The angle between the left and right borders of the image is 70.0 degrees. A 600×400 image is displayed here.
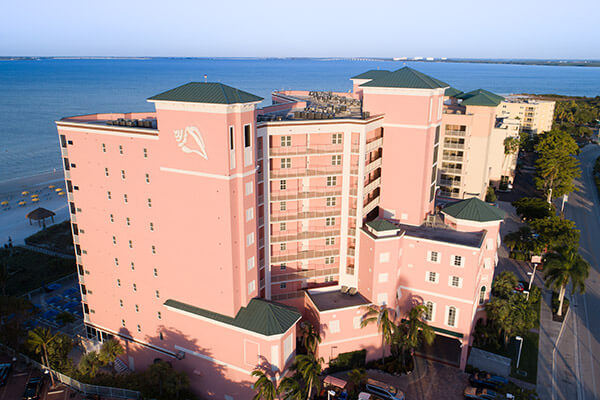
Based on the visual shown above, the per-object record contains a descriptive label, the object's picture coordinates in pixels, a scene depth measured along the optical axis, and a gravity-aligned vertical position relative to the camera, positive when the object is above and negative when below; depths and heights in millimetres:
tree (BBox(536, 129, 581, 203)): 92750 -20605
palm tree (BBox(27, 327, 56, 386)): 41844 -25503
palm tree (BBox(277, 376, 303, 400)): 35781 -25490
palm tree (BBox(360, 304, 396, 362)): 43594 -24736
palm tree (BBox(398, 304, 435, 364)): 43938 -25578
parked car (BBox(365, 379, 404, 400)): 40406 -29056
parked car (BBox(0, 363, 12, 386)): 43938 -30254
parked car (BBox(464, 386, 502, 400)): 40375 -29109
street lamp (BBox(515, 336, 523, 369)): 45531 -29199
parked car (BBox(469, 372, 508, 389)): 42281 -29251
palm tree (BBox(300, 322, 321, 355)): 42188 -25355
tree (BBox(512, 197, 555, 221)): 76750 -23394
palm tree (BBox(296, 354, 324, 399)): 37062 -24847
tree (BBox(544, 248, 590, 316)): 50719 -22250
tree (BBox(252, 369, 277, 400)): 35625 -25272
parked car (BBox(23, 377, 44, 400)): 41531 -30066
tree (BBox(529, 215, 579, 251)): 65250 -23634
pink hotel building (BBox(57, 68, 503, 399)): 38562 -15954
